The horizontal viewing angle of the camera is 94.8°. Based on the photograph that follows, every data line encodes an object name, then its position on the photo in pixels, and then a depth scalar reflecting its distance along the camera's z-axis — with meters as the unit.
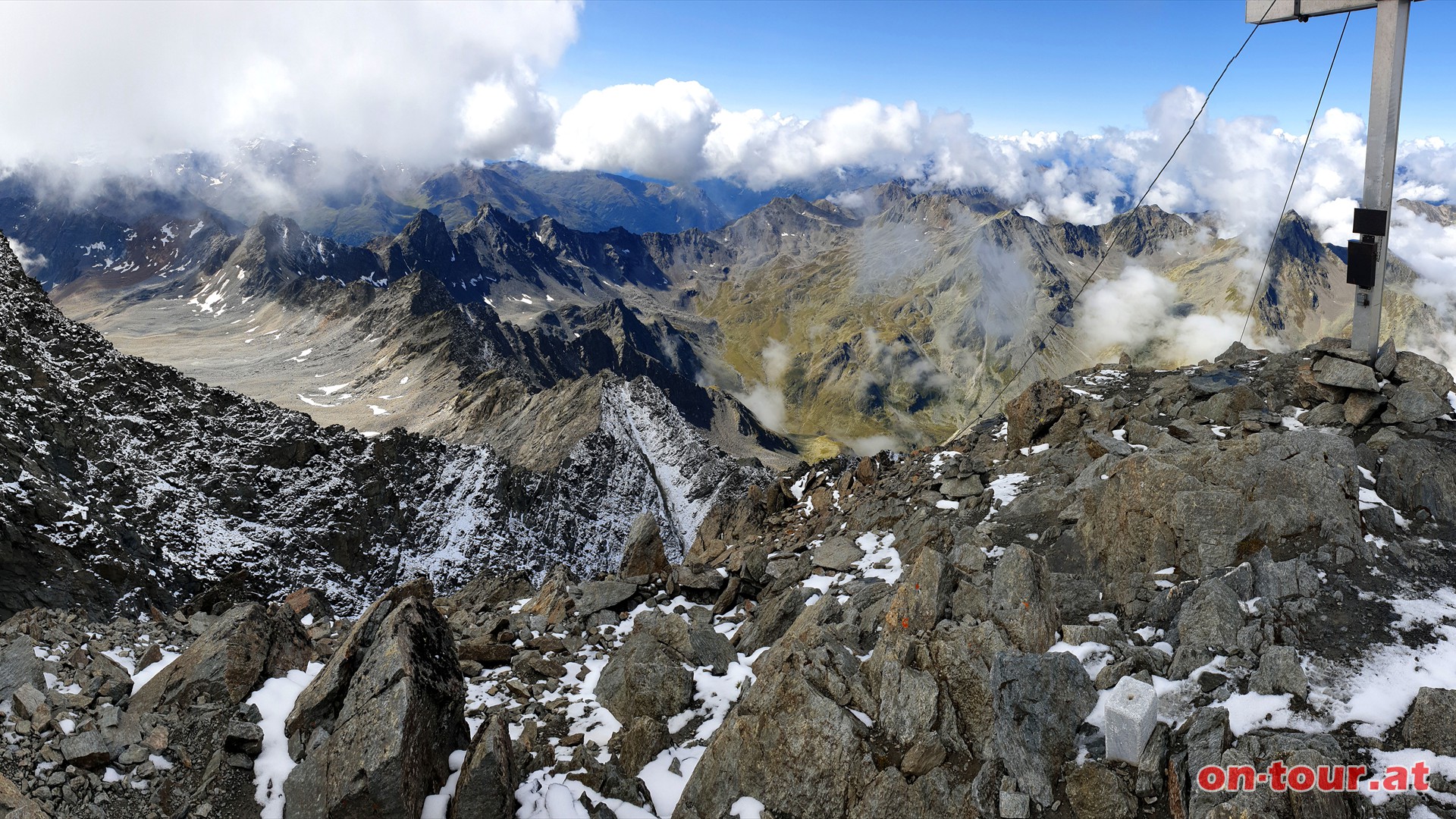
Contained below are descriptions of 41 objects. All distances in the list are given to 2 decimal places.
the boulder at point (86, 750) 10.27
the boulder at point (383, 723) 10.33
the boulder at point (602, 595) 21.98
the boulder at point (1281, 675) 9.72
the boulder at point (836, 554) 20.78
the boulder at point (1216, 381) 22.81
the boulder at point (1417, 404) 17.03
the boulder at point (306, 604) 25.58
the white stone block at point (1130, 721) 9.29
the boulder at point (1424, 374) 18.12
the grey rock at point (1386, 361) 18.67
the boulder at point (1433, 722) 8.36
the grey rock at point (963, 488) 22.64
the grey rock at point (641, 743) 12.95
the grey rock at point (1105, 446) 20.53
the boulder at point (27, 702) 10.71
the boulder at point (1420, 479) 14.29
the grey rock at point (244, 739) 11.16
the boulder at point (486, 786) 10.79
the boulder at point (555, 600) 21.86
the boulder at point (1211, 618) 11.08
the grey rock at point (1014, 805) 9.47
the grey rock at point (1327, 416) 18.83
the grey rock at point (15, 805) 9.09
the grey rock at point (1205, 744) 8.47
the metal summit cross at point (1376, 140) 17.62
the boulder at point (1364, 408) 18.20
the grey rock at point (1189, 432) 19.89
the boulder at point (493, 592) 25.92
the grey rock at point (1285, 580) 12.02
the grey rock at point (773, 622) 17.44
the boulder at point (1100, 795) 9.11
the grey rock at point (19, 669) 11.19
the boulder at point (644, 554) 26.38
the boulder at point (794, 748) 10.95
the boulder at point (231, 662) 11.98
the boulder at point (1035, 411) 25.81
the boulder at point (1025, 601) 12.19
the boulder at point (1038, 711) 9.91
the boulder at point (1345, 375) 18.42
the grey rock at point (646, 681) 14.60
